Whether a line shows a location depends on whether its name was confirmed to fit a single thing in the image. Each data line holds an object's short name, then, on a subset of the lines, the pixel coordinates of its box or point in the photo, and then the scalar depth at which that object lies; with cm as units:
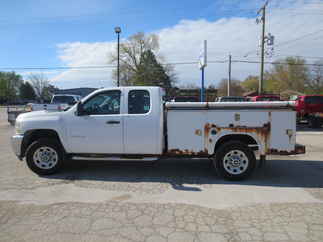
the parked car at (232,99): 1634
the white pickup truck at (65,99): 1601
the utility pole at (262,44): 2142
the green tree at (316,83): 4792
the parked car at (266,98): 1612
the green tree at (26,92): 8612
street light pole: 1772
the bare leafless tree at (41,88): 9329
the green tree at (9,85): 8250
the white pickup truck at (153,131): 442
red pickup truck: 1346
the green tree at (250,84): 6438
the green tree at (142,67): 4591
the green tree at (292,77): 4970
